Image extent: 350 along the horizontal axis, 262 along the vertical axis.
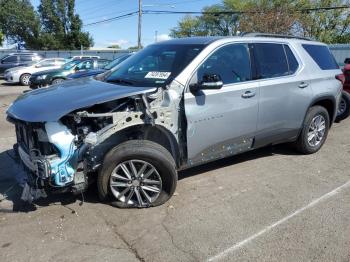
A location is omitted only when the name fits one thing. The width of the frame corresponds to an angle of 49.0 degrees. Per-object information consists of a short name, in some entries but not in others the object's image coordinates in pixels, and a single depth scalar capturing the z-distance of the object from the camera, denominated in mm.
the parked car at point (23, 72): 20250
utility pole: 33669
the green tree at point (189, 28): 78625
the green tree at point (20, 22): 62656
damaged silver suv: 3922
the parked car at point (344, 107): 8914
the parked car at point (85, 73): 11867
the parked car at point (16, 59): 24353
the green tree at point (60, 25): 63375
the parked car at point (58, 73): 15930
